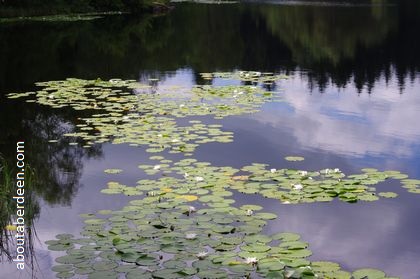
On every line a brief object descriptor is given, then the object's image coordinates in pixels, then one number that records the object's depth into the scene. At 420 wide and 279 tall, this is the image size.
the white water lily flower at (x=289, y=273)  6.74
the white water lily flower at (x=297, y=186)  9.80
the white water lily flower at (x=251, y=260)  7.07
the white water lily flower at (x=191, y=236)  7.82
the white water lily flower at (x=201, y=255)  7.26
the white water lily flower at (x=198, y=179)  10.16
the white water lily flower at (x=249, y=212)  8.77
